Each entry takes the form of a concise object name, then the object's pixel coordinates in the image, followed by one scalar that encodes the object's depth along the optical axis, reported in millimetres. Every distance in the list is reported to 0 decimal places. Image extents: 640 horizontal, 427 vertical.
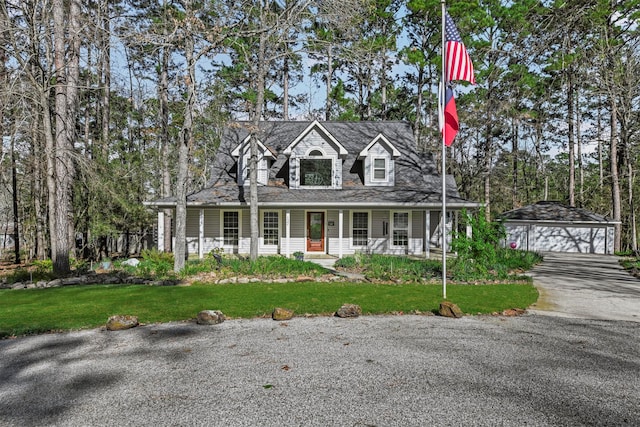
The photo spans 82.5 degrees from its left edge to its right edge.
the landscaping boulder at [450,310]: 6508
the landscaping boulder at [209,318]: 6031
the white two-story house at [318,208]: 16219
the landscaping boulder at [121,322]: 5727
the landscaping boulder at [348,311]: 6508
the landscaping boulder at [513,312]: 6762
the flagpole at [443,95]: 7988
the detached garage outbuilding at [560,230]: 20078
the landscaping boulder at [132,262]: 11706
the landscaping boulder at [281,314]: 6348
